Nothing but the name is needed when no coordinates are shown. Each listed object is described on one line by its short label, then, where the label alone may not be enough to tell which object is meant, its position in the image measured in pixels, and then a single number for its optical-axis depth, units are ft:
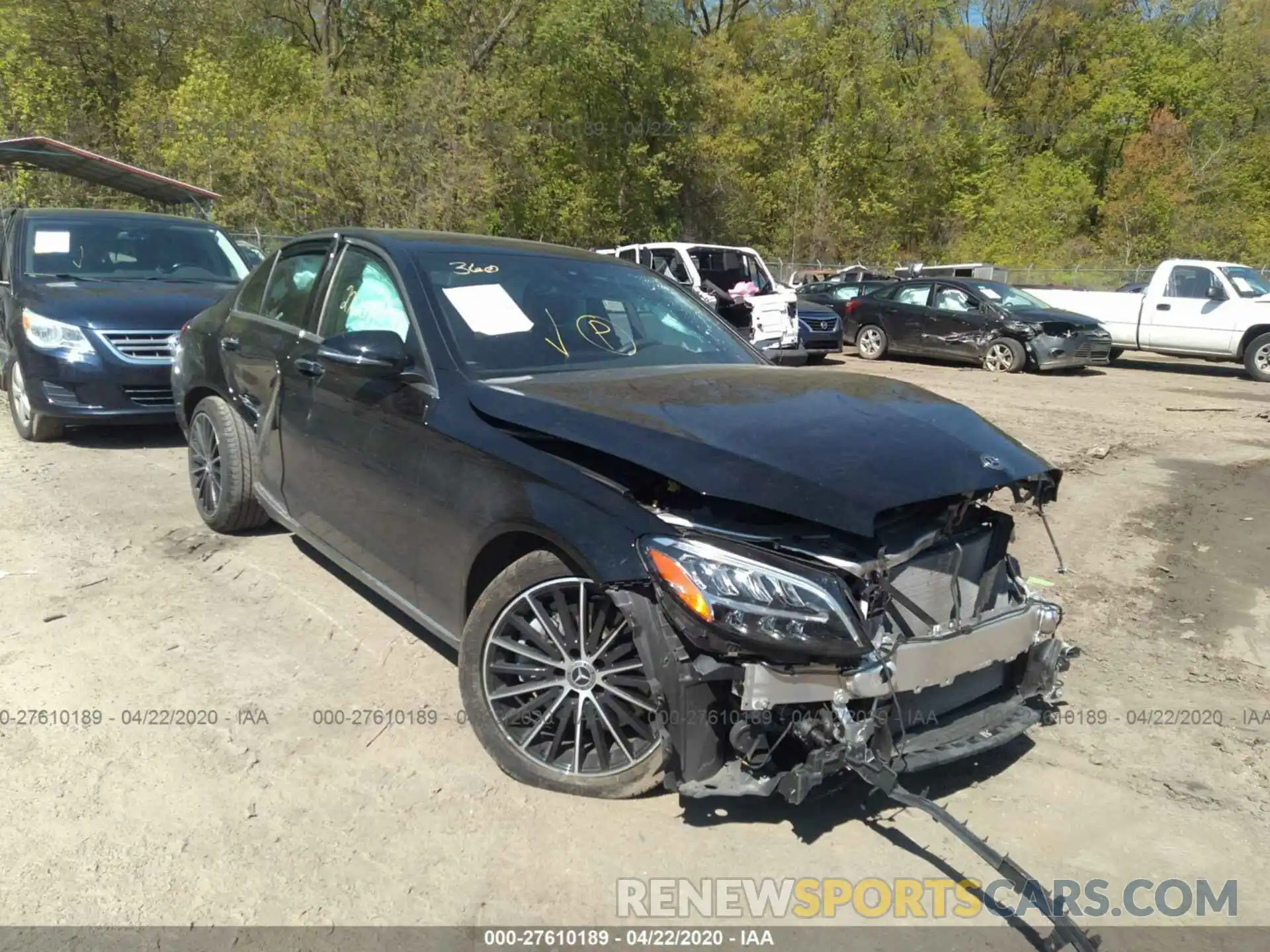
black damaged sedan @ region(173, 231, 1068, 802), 8.15
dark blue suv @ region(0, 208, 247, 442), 22.08
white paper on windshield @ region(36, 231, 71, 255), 24.70
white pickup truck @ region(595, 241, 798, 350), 47.34
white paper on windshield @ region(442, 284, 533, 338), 11.62
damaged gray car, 49.14
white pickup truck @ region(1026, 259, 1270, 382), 49.26
